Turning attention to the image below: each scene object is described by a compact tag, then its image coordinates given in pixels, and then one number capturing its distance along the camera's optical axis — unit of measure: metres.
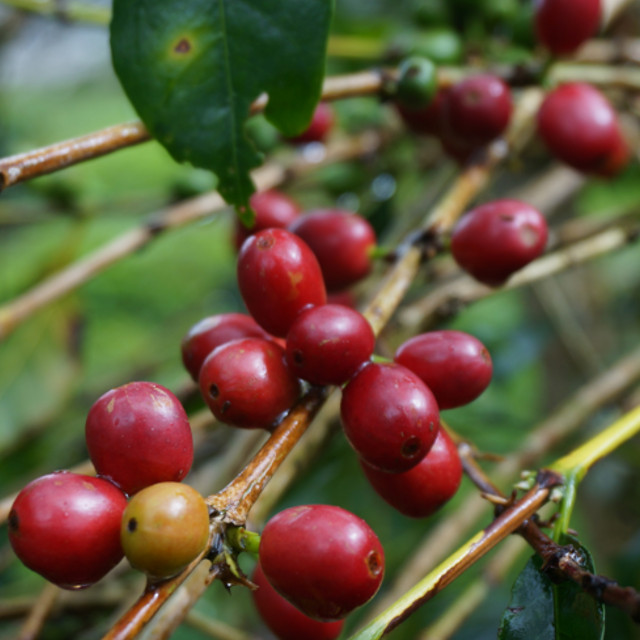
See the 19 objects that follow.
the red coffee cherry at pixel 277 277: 0.21
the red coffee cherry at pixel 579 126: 0.27
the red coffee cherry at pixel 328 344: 0.21
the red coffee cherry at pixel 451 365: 0.21
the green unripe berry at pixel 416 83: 0.25
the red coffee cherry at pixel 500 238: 0.23
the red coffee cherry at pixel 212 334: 0.22
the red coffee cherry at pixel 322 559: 0.19
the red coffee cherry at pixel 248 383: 0.21
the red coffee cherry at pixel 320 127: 0.33
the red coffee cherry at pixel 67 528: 0.19
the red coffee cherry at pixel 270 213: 0.27
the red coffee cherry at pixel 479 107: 0.27
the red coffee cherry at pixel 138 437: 0.20
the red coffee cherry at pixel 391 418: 0.20
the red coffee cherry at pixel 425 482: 0.21
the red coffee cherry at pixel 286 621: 0.22
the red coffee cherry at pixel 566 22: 0.28
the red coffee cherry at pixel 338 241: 0.25
